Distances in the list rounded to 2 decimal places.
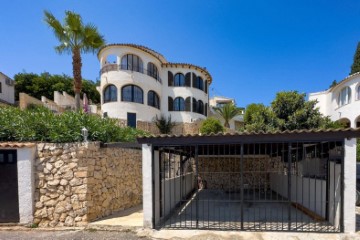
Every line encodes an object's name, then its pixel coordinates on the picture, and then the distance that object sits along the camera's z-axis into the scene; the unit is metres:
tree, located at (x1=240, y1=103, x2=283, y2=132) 14.44
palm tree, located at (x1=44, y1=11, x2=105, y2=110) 12.50
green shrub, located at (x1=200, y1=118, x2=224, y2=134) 21.84
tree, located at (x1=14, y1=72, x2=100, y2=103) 34.72
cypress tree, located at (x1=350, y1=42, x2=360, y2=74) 28.36
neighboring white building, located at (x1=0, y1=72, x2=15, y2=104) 23.67
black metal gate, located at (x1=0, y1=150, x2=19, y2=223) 6.38
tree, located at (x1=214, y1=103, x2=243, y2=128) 29.67
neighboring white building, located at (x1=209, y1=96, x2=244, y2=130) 32.12
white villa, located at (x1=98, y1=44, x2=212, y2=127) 21.34
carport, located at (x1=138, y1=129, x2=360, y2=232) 5.44
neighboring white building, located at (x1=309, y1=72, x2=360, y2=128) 21.75
